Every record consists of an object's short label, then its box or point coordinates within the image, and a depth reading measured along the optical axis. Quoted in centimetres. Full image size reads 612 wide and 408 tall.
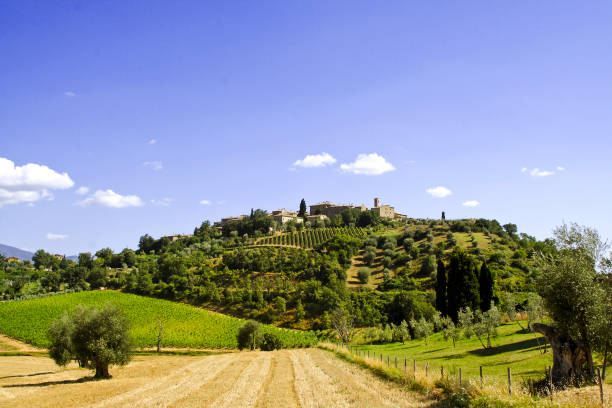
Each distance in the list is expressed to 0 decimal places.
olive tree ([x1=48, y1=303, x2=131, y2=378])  3381
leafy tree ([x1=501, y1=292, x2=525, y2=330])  4204
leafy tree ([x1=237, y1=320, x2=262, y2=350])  6838
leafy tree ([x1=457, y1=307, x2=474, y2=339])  4003
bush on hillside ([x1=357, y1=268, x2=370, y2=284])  11012
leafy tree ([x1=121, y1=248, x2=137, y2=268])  17312
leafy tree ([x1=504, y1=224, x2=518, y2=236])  15000
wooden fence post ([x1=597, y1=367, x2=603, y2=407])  1345
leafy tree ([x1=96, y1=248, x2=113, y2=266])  17251
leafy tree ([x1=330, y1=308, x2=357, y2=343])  7038
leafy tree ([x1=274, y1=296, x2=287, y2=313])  9619
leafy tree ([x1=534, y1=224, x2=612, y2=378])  1803
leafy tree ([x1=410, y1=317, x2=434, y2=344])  5233
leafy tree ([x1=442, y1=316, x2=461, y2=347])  3934
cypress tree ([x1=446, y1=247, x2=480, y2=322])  5712
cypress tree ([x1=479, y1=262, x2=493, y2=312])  5738
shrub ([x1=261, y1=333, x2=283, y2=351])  6709
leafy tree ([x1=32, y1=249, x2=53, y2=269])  19850
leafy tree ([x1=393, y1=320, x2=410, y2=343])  5653
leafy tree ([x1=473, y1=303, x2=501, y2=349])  3292
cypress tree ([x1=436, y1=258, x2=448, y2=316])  6444
